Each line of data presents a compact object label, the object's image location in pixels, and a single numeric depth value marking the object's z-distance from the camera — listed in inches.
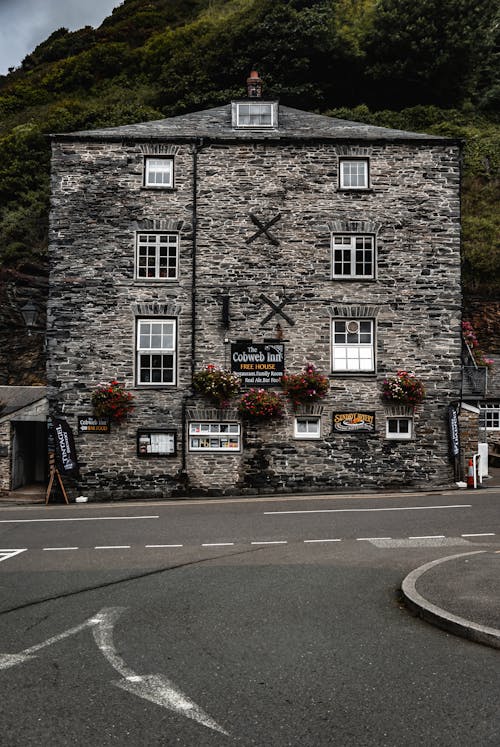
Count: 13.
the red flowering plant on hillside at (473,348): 1059.3
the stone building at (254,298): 792.3
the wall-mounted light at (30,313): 775.1
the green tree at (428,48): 1686.8
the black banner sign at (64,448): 765.3
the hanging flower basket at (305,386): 783.1
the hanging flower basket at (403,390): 784.3
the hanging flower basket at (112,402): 771.4
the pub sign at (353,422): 796.0
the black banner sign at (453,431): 796.0
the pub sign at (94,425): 783.7
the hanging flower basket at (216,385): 776.9
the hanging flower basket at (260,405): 777.6
